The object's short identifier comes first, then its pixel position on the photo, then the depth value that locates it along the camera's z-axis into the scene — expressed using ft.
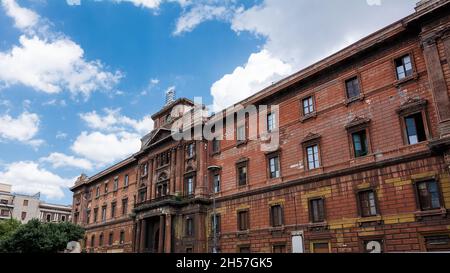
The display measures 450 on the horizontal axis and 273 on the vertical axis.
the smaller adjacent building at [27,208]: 241.14
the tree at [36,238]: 108.88
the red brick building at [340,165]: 59.31
